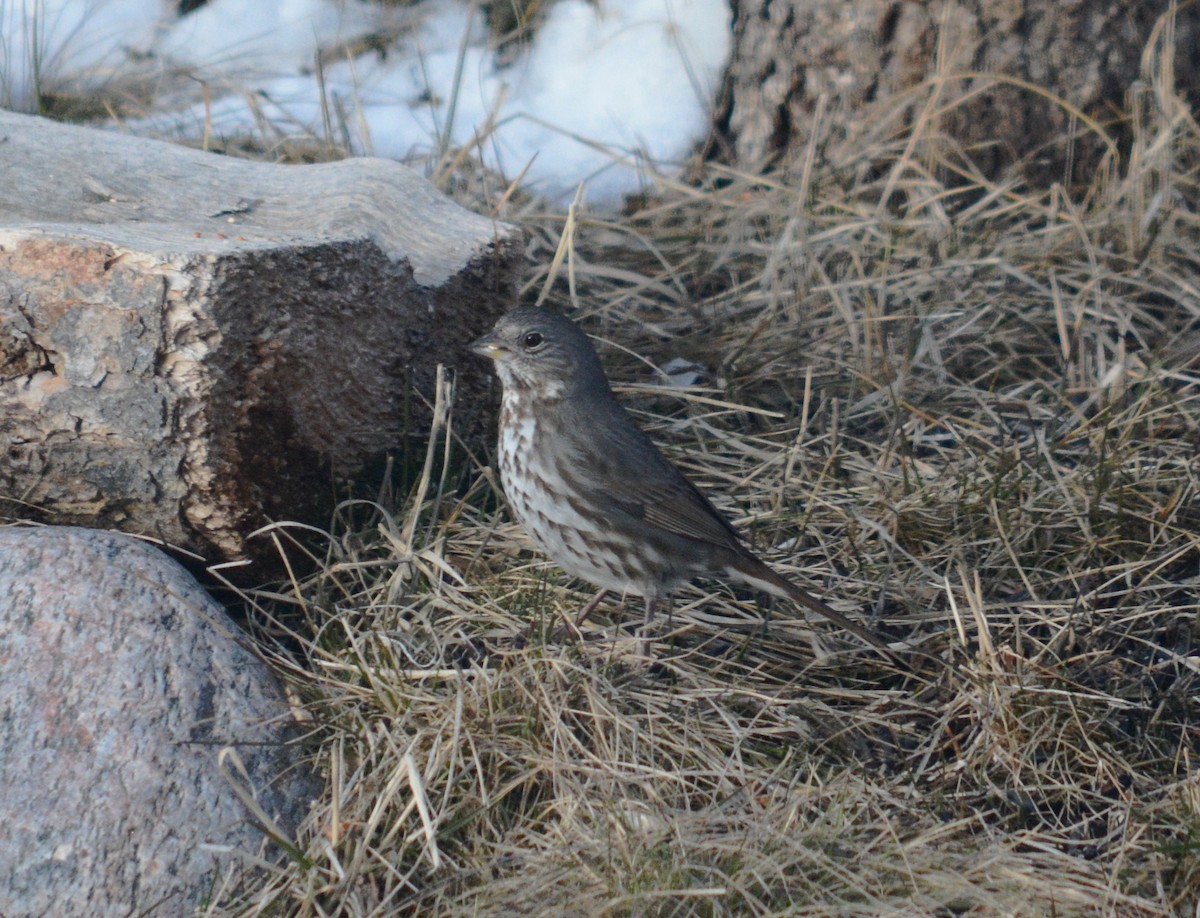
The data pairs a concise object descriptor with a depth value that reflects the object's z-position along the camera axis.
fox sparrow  3.72
